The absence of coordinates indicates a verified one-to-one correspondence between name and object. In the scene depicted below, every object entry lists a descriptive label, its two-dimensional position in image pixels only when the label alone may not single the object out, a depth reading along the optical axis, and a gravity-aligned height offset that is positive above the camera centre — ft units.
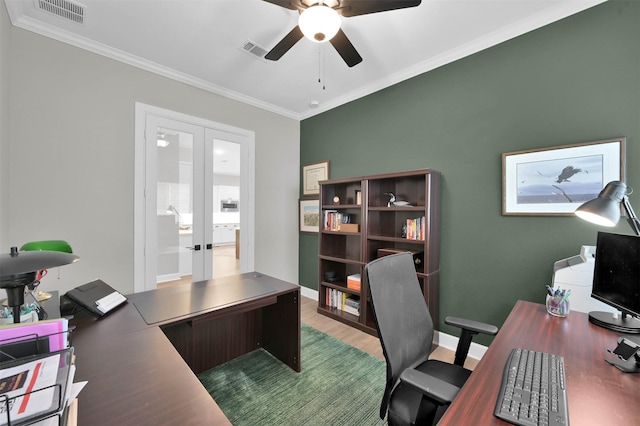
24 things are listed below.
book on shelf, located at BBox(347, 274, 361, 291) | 10.28 -2.83
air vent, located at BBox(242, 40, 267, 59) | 8.16 +5.18
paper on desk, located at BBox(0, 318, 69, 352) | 2.64 -1.29
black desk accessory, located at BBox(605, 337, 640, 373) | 3.38 -1.96
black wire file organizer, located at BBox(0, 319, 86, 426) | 1.98 -1.50
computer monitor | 4.12 -1.14
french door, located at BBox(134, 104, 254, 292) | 9.27 +0.45
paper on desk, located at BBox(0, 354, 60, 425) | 1.96 -1.51
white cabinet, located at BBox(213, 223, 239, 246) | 11.02 -1.00
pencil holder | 5.09 -1.85
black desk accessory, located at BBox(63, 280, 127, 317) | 4.84 -1.73
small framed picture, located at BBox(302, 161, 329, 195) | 12.77 +1.78
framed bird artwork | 6.01 +0.93
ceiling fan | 4.89 +4.05
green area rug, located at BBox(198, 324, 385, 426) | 5.69 -4.46
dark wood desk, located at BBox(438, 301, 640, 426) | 2.64 -2.05
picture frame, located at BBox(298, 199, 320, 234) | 13.08 -0.28
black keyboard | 2.56 -1.99
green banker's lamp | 2.46 -0.56
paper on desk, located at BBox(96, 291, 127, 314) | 4.92 -1.83
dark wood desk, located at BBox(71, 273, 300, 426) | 2.68 -2.04
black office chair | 3.48 -2.16
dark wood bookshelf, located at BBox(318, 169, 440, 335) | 8.44 -0.72
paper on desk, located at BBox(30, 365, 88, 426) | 1.96 -1.67
